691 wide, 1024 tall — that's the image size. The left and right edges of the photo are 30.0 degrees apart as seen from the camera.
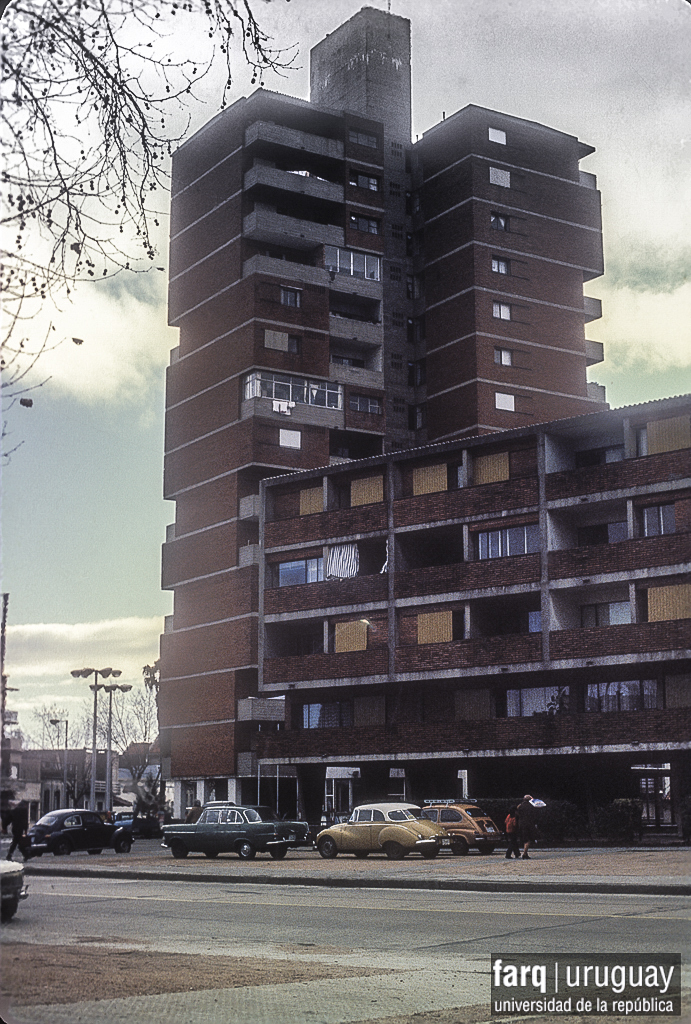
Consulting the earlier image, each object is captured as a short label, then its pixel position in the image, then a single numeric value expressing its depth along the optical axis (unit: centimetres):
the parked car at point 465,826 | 3491
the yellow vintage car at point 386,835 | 3262
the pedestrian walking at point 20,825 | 2672
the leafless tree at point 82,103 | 826
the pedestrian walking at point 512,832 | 3106
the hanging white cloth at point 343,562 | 5475
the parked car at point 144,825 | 5575
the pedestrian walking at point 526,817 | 3072
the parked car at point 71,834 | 3513
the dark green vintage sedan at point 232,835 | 3262
